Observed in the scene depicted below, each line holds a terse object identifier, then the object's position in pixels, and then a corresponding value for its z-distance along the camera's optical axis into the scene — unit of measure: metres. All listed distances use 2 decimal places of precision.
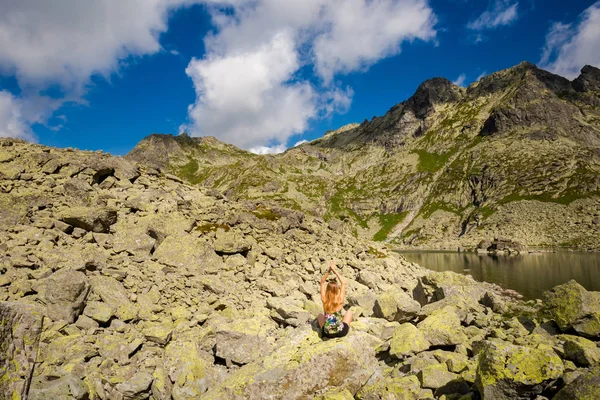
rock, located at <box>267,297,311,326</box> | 15.27
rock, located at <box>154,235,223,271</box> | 19.96
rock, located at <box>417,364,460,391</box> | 9.82
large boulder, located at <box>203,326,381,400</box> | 9.59
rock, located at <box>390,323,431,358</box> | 12.32
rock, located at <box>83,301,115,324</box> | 13.46
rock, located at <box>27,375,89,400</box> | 8.70
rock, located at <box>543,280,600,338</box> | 12.65
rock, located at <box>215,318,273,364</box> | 12.72
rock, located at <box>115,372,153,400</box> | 10.45
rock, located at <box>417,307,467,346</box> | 12.73
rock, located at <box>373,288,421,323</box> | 17.17
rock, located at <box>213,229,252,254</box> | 22.45
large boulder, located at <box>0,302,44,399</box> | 6.09
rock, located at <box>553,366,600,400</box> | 6.09
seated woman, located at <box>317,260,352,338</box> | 11.86
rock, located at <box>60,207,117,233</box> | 19.56
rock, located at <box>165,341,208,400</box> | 11.05
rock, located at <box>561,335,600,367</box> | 8.90
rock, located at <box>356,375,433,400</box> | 9.38
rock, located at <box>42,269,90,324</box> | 13.02
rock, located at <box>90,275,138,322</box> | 14.27
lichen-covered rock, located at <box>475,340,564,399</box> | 7.53
